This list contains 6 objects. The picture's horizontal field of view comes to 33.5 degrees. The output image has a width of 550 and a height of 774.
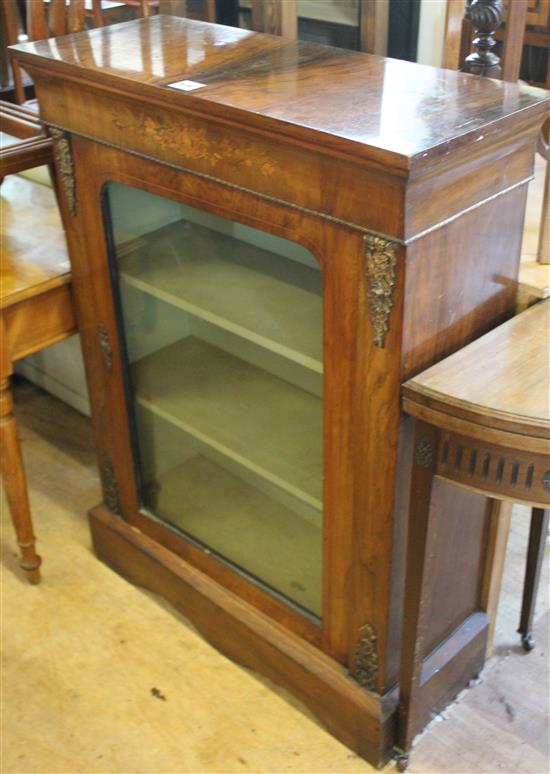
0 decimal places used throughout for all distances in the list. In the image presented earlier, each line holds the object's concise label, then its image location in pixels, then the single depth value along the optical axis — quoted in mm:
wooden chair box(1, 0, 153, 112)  1914
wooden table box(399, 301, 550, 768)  1058
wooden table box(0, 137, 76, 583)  1647
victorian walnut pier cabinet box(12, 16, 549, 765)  1111
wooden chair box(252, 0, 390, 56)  1761
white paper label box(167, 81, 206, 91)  1227
